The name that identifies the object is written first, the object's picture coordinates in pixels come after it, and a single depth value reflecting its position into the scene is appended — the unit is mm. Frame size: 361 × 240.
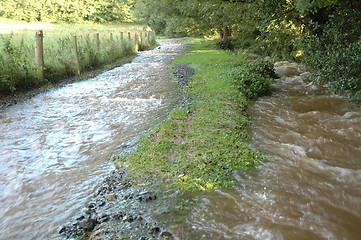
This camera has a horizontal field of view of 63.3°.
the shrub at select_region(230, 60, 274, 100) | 10672
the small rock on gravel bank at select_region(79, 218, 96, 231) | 3800
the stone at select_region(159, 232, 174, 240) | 3518
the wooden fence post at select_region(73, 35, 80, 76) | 14867
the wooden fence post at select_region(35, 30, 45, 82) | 12352
